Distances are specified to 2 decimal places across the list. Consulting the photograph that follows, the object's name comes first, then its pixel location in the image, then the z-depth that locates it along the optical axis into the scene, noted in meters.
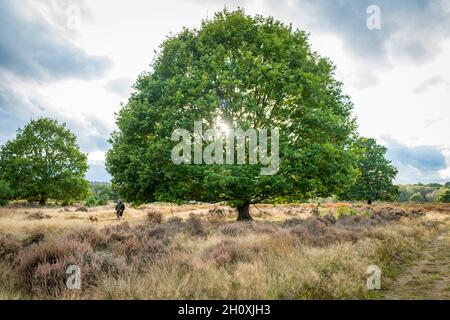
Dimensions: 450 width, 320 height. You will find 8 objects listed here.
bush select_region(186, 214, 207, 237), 15.69
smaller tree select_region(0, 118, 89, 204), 44.12
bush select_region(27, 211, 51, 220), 26.24
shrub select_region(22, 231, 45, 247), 12.01
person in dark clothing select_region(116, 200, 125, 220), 27.99
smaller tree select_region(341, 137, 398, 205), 61.00
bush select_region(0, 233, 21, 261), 9.68
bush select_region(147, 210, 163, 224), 22.01
